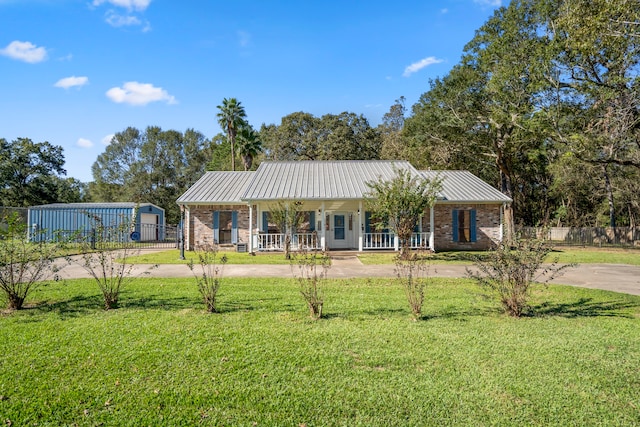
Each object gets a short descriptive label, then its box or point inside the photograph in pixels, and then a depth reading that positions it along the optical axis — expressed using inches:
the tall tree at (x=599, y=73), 417.7
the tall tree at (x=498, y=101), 626.5
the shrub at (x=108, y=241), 250.2
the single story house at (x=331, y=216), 682.2
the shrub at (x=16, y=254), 239.1
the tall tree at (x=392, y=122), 1304.1
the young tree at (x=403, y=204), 512.7
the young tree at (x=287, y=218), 585.9
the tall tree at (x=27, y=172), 1341.0
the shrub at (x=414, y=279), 226.1
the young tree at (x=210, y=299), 238.7
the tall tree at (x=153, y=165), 1581.0
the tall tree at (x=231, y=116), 1268.5
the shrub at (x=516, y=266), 224.7
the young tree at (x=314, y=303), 225.6
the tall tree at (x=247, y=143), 1273.4
